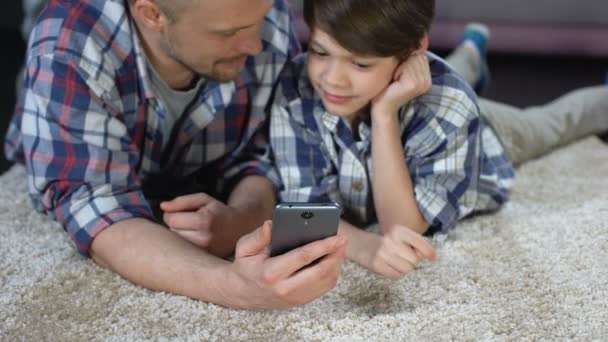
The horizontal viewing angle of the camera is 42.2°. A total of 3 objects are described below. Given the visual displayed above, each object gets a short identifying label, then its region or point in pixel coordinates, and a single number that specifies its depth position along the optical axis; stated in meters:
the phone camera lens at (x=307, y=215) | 0.91
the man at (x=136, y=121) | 1.08
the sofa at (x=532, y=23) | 2.44
